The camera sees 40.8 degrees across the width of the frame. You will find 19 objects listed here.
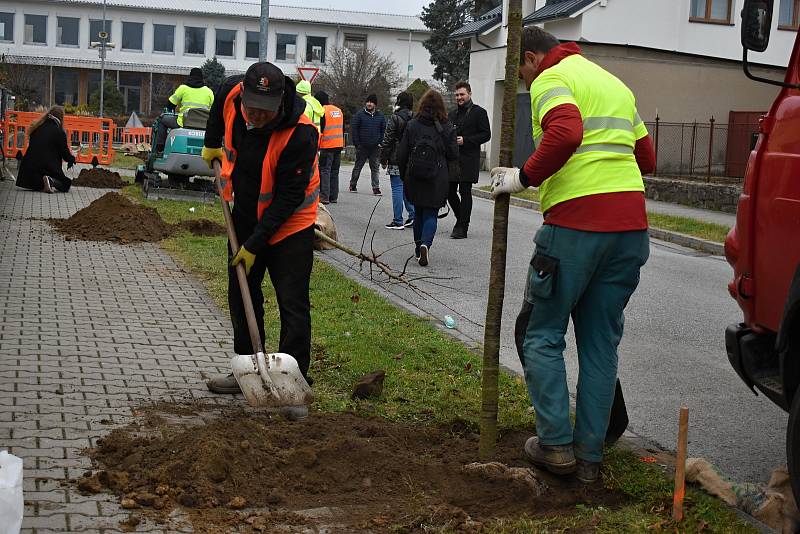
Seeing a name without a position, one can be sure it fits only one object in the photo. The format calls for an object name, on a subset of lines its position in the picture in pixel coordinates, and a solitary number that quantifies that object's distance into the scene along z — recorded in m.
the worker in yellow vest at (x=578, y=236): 4.78
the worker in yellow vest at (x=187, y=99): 18.17
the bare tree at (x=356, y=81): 55.03
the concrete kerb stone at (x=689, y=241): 15.84
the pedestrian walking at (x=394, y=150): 15.27
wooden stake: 4.31
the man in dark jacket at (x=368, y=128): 21.41
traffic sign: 24.33
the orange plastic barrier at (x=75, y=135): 25.81
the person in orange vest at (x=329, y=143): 19.14
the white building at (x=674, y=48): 31.29
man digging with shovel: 5.76
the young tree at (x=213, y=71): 65.81
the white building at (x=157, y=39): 73.06
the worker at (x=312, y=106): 16.14
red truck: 4.57
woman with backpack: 12.45
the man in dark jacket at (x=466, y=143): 14.77
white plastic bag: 3.46
